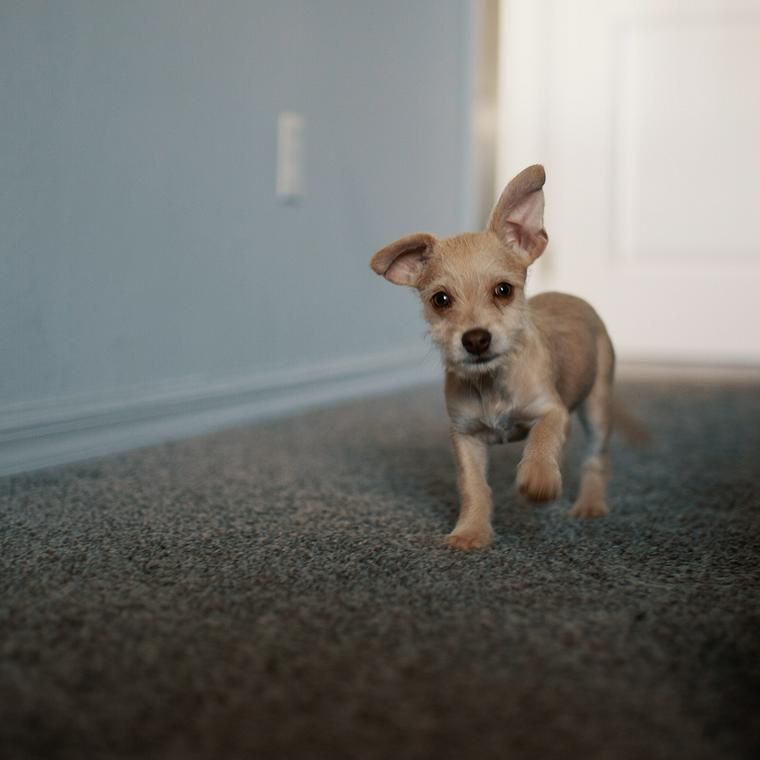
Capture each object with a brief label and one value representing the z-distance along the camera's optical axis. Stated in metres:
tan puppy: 1.26
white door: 3.60
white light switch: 2.43
